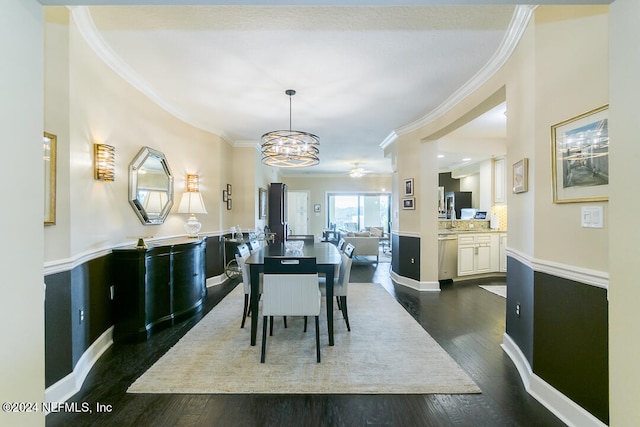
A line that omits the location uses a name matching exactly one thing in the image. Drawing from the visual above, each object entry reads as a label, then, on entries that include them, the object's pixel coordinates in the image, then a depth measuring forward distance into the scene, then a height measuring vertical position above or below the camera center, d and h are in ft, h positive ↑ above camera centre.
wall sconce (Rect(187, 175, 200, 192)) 13.17 +1.52
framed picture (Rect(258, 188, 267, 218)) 19.50 +0.88
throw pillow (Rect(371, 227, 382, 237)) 25.86 -1.89
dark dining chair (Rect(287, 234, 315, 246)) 13.15 -1.44
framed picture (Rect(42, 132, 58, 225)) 5.80 +0.80
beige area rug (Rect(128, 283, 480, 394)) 6.31 -4.09
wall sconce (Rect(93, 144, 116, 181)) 7.67 +1.52
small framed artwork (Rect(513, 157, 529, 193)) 6.62 +0.98
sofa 21.78 -2.60
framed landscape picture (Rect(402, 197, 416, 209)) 14.62 +0.61
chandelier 10.34 +2.81
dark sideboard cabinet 8.41 -2.51
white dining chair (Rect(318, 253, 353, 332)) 8.99 -2.46
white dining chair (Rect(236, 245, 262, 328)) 9.04 -2.19
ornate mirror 9.61 +1.09
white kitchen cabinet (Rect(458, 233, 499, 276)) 15.71 -2.42
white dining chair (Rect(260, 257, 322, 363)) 7.36 -2.08
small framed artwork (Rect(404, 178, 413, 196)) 14.79 +1.52
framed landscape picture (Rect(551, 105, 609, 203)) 4.74 +1.08
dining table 7.82 -1.92
